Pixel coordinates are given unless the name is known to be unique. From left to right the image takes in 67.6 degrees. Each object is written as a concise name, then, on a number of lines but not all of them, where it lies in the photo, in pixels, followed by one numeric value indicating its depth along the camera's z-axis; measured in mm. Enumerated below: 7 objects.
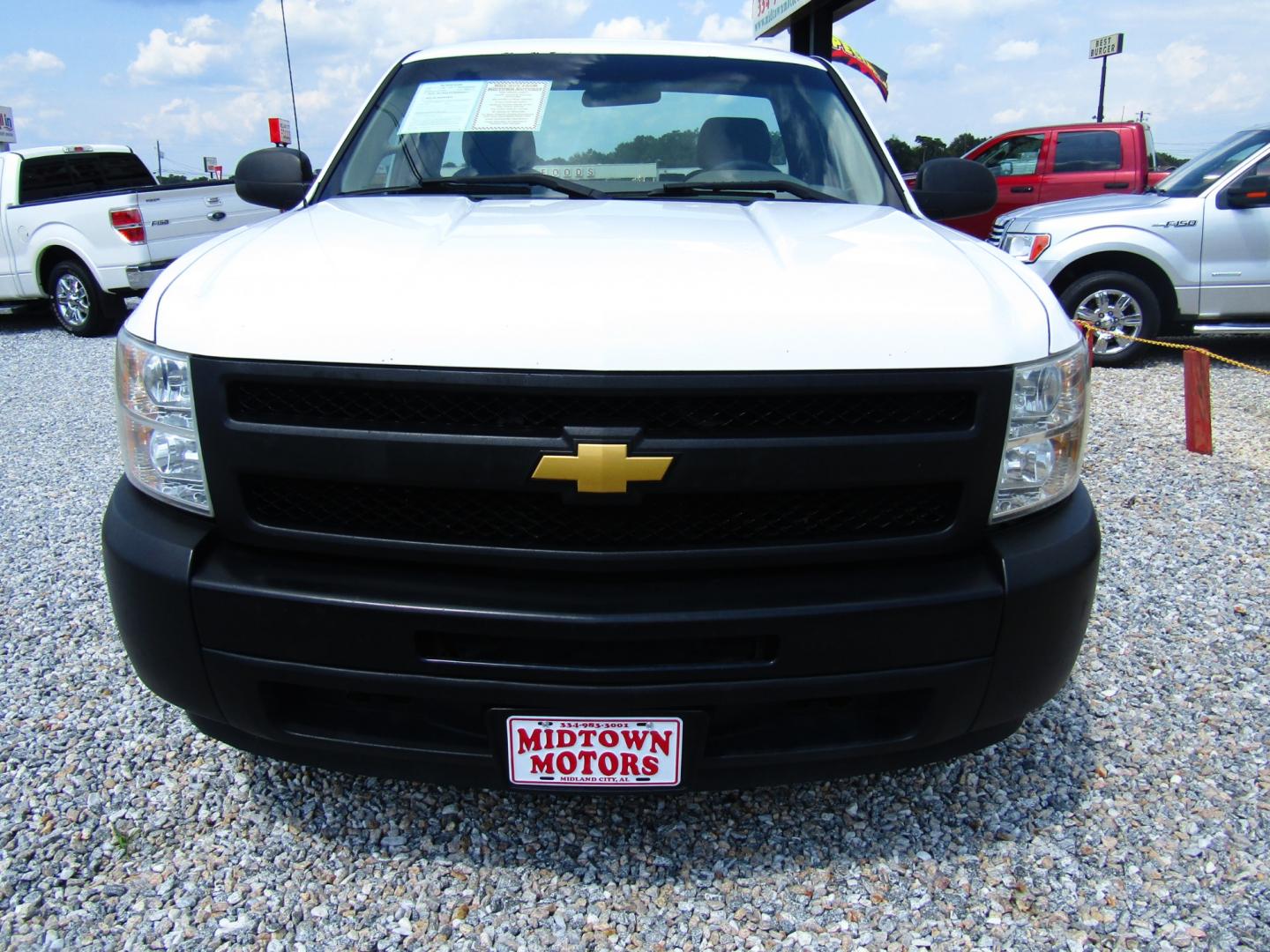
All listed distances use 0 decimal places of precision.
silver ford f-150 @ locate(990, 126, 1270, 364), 7359
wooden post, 5324
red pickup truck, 11203
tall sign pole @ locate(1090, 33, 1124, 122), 30000
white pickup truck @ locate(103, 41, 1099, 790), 1709
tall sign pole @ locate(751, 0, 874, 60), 12023
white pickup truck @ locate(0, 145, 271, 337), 9305
